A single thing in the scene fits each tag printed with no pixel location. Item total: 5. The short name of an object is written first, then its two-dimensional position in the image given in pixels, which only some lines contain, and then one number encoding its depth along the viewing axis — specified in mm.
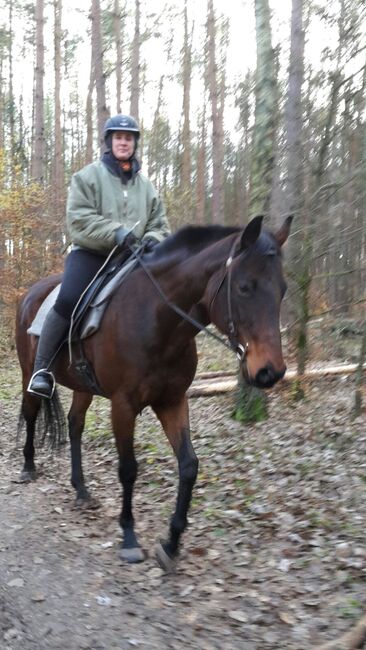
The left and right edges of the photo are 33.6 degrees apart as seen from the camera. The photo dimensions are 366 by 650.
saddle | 5109
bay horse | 3809
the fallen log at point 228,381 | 8492
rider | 5156
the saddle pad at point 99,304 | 5102
